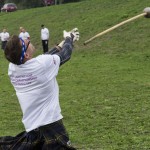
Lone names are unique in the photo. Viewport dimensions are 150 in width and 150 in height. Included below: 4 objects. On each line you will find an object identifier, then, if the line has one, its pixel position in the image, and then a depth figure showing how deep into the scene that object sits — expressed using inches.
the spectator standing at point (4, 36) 1197.1
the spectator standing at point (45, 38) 1123.9
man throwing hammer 198.7
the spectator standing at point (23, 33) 1050.1
